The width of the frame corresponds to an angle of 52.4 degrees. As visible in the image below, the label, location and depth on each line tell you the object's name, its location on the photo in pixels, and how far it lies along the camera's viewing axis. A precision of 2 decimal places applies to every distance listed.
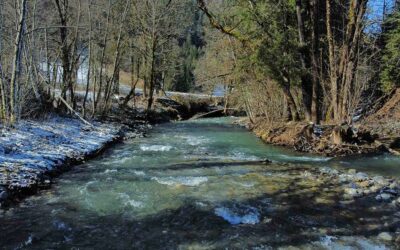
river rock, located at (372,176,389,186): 9.91
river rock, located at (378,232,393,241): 6.56
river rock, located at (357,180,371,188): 9.72
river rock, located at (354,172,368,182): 10.30
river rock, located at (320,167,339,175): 11.04
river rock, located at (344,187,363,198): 9.02
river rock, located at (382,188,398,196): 9.05
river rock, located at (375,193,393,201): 8.74
